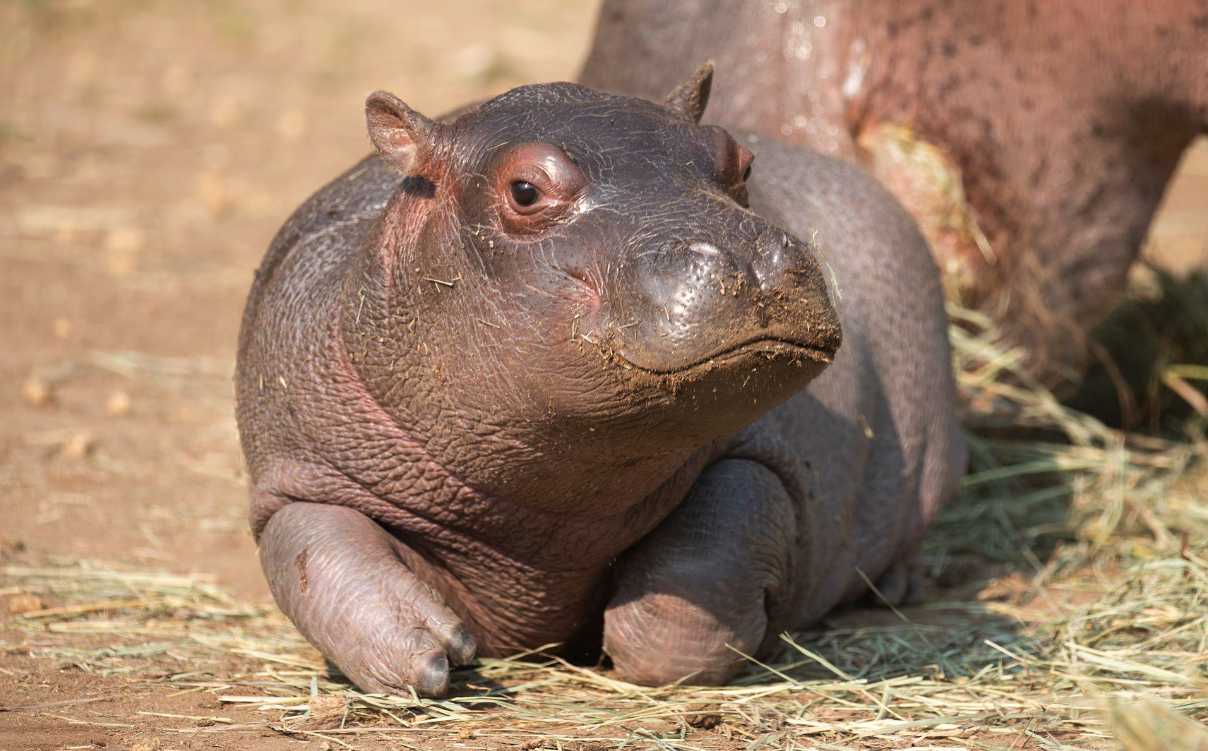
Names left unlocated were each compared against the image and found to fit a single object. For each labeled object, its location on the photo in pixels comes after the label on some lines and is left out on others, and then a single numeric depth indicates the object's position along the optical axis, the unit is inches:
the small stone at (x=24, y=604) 342.3
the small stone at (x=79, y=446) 455.5
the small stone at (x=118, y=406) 500.4
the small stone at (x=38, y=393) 496.4
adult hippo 469.1
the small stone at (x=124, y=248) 659.4
